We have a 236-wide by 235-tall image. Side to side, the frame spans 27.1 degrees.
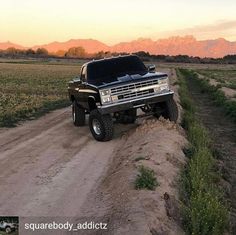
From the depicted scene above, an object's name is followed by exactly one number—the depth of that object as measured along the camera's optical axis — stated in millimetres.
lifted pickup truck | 13594
